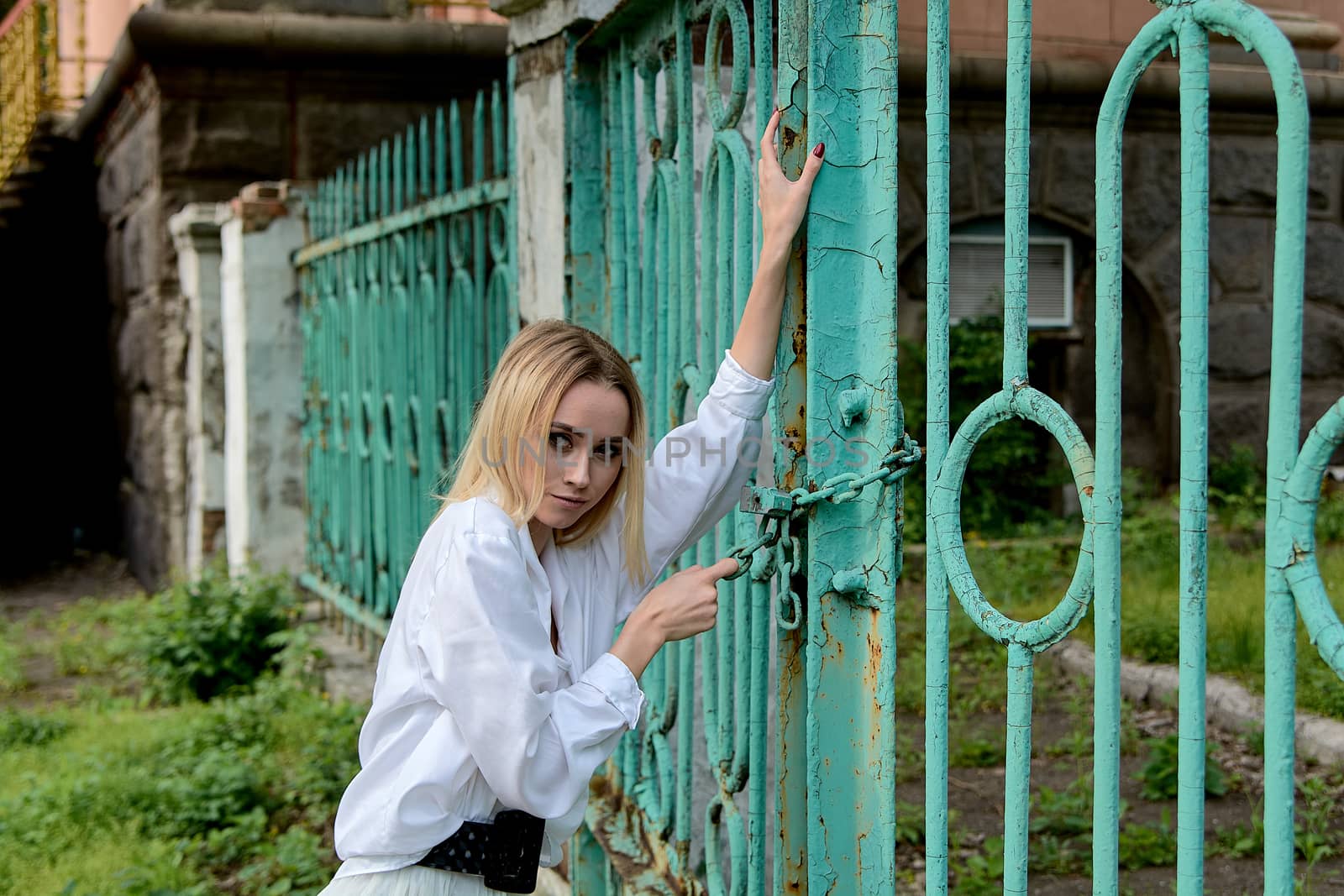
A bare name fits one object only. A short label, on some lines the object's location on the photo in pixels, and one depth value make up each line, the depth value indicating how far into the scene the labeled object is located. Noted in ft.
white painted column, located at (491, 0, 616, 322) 8.77
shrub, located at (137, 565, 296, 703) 17.12
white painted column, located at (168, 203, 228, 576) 20.89
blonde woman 5.23
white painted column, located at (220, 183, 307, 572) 18.98
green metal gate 3.57
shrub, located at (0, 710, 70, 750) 15.44
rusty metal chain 5.02
